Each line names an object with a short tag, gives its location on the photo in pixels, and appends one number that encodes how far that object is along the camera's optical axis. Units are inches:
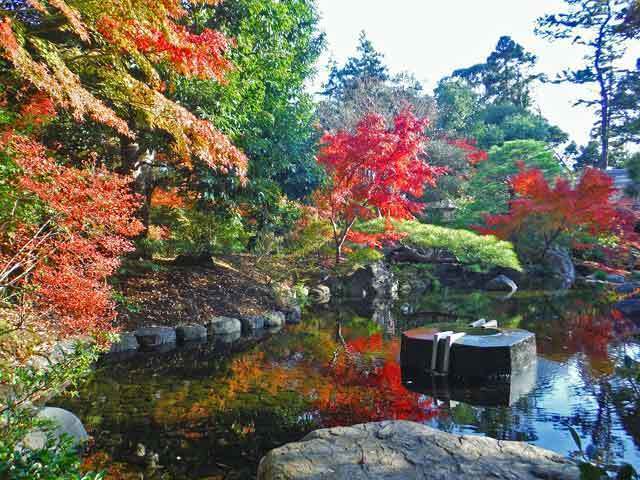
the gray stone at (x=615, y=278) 641.9
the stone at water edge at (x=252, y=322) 364.8
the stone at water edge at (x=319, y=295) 502.9
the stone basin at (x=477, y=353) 231.9
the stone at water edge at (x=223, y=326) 341.7
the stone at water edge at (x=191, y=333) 322.3
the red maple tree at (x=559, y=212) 574.9
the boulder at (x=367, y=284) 539.8
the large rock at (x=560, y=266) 672.7
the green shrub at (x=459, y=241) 534.3
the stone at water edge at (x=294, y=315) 404.1
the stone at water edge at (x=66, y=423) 145.6
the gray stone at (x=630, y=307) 428.6
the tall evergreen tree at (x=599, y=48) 783.6
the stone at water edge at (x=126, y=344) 284.6
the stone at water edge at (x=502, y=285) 613.9
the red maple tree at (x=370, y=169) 455.8
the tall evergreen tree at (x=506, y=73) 1085.8
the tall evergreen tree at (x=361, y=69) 1014.4
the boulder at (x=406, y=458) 115.1
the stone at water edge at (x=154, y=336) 302.0
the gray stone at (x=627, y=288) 568.8
